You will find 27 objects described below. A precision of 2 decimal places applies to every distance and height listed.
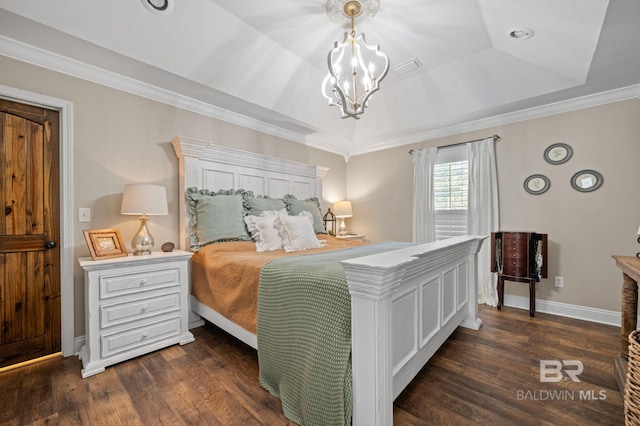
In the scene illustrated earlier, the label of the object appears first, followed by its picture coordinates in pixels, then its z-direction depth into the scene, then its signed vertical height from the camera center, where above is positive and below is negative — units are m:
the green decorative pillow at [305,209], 3.58 +0.05
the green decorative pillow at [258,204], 3.14 +0.11
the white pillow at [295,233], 2.72 -0.21
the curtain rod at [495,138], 3.48 +0.95
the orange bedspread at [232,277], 1.90 -0.51
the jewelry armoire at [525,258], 3.02 -0.53
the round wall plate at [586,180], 2.92 +0.33
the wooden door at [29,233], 2.02 -0.14
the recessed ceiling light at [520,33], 2.24 +1.49
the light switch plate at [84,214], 2.29 +0.00
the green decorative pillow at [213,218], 2.73 -0.05
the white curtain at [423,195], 3.98 +0.25
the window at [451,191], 3.79 +0.30
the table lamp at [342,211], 4.53 +0.03
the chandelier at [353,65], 2.13 +1.20
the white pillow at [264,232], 2.73 -0.20
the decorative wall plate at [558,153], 3.08 +0.66
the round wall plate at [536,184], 3.20 +0.32
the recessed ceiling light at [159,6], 1.96 +1.52
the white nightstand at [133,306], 1.96 -0.73
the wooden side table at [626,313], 1.70 -0.65
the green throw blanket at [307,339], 1.25 -0.66
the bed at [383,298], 1.17 -0.49
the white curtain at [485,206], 3.46 +0.07
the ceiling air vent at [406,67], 2.94 +1.61
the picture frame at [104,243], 2.12 -0.24
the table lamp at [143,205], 2.27 +0.07
